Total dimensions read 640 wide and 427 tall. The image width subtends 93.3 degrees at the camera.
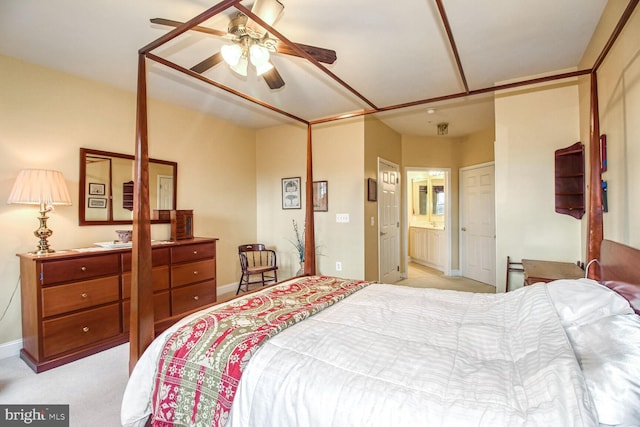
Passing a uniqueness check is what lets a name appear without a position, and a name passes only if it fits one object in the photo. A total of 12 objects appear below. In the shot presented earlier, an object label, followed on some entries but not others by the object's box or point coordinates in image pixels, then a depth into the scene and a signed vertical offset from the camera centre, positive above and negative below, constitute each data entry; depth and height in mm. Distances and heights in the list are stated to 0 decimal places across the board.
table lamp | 2426 +203
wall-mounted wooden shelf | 2756 +278
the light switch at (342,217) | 4227 -55
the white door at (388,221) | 4617 -137
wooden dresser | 2357 -724
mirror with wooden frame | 3035 +315
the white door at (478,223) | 4914 -195
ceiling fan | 1858 +1162
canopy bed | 852 -527
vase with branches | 4533 -425
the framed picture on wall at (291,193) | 4652 +329
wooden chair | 4008 -713
